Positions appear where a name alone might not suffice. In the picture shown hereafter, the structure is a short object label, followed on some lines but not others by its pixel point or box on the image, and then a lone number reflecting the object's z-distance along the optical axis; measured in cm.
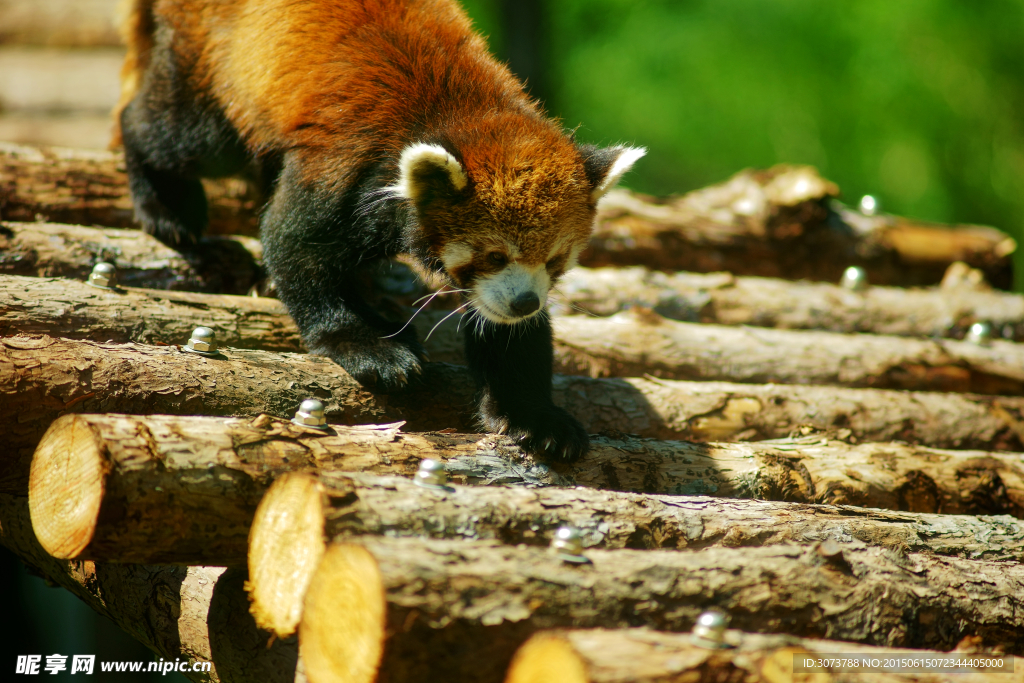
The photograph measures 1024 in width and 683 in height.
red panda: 525
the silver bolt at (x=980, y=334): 790
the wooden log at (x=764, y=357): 666
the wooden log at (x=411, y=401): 413
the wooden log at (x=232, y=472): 344
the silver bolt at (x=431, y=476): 370
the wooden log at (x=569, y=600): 292
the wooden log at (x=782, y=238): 874
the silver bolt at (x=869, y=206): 956
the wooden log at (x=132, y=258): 578
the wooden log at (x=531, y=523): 331
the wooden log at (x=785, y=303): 768
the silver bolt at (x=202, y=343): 465
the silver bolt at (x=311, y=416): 406
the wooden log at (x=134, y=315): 474
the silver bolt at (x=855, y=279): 834
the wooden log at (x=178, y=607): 388
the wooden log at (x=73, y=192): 661
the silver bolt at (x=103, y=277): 517
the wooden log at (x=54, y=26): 1230
